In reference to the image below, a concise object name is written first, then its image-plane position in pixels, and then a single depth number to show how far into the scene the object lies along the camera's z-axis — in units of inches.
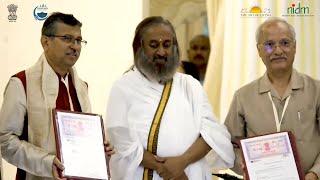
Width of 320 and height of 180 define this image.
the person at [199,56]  325.6
